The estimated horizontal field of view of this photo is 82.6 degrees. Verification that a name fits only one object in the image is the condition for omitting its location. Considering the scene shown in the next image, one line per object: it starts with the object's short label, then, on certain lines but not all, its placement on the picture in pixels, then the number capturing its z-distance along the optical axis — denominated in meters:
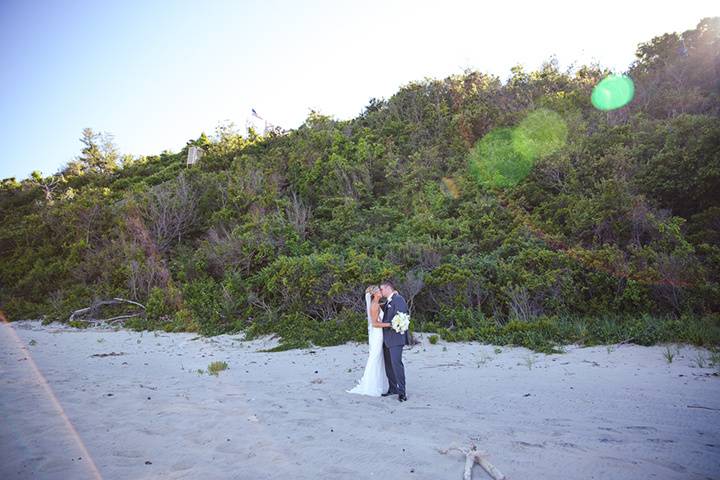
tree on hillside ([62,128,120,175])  37.41
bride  6.32
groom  6.12
